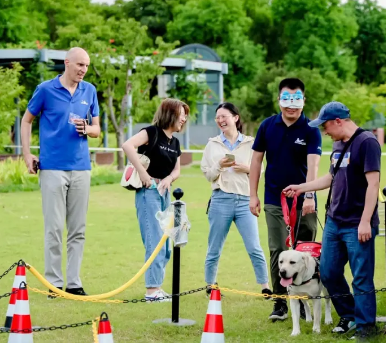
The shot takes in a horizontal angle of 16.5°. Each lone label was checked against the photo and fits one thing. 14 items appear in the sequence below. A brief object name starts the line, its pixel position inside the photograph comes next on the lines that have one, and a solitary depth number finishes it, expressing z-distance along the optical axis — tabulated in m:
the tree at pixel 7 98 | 32.19
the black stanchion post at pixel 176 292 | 10.67
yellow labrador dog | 9.97
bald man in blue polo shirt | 12.47
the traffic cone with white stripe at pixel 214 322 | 9.00
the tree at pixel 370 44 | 117.85
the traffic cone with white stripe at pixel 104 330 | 7.52
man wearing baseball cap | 9.26
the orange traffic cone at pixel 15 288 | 9.86
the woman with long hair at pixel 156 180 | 12.14
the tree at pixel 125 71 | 41.94
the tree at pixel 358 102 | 84.08
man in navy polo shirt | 10.97
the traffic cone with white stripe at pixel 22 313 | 9.17
